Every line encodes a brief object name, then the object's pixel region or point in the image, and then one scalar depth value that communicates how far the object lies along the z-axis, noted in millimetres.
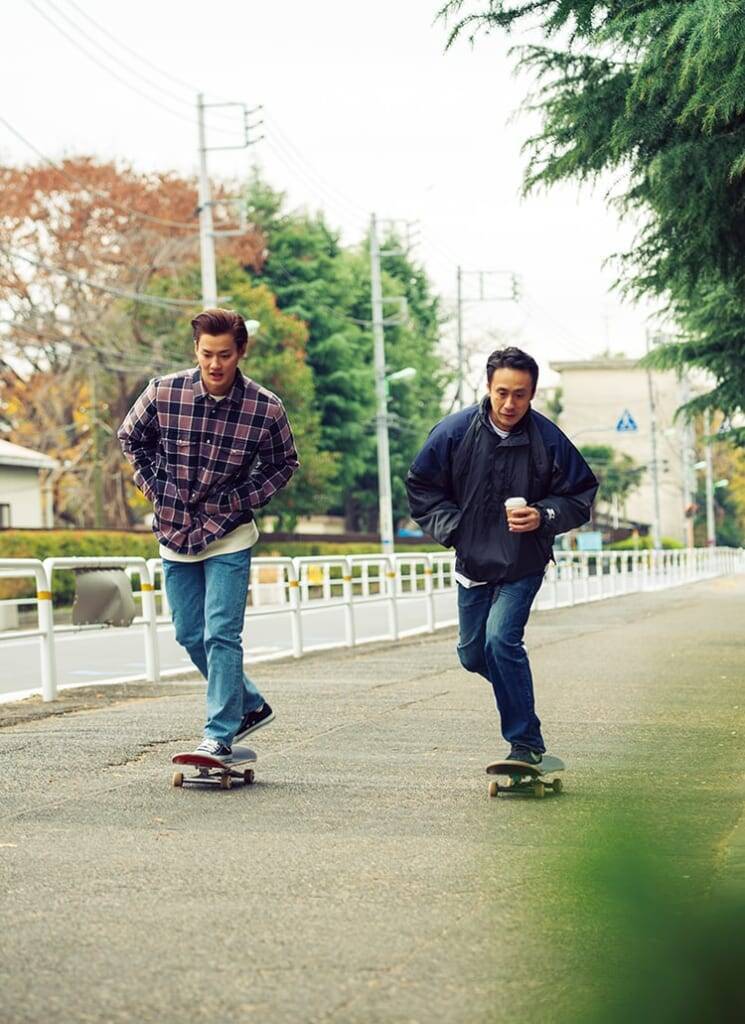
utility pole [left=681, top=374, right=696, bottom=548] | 84562
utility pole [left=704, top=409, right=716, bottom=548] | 90750
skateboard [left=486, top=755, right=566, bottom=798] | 6422
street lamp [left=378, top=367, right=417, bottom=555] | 47781
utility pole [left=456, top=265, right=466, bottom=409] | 63894
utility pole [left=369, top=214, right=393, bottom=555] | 48000
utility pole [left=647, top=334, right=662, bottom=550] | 75700
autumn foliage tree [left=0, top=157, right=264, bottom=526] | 45000
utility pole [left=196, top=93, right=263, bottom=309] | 35250
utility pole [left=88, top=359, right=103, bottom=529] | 47281
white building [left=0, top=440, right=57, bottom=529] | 41156
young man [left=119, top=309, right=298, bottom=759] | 6641
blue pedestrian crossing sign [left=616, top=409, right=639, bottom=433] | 73188
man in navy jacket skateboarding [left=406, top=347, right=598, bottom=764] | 6434
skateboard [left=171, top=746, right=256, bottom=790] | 6562
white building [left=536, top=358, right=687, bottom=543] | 113562
